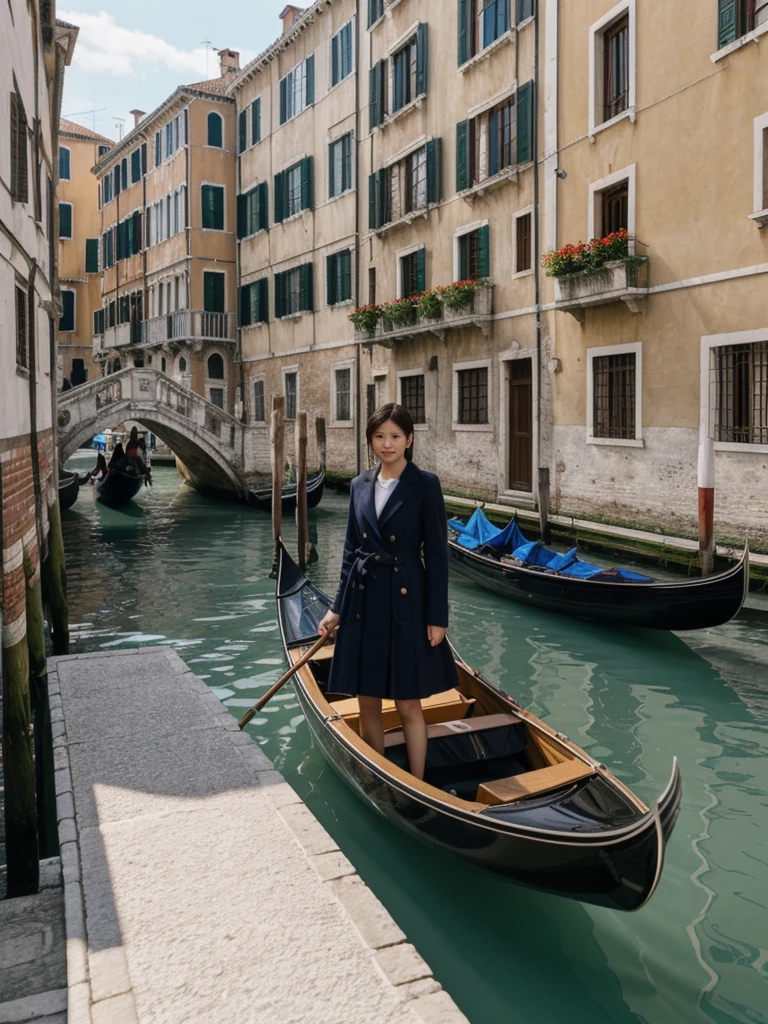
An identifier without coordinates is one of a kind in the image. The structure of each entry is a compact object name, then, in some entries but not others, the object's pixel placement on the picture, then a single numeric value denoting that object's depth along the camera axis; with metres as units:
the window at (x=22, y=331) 7.90
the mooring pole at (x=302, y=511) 10.72
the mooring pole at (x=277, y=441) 10.67
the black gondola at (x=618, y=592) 6.44
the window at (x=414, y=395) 15.79
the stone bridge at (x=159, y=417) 15.87
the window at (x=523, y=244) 12.82
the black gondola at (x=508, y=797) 2.71
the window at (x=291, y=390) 20.24
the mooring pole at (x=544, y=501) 11.09
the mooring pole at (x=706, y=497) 7.94
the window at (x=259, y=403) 22.00
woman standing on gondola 3.27
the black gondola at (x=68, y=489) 16.47
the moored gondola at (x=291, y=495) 15.11
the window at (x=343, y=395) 18.14
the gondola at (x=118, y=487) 17.56
